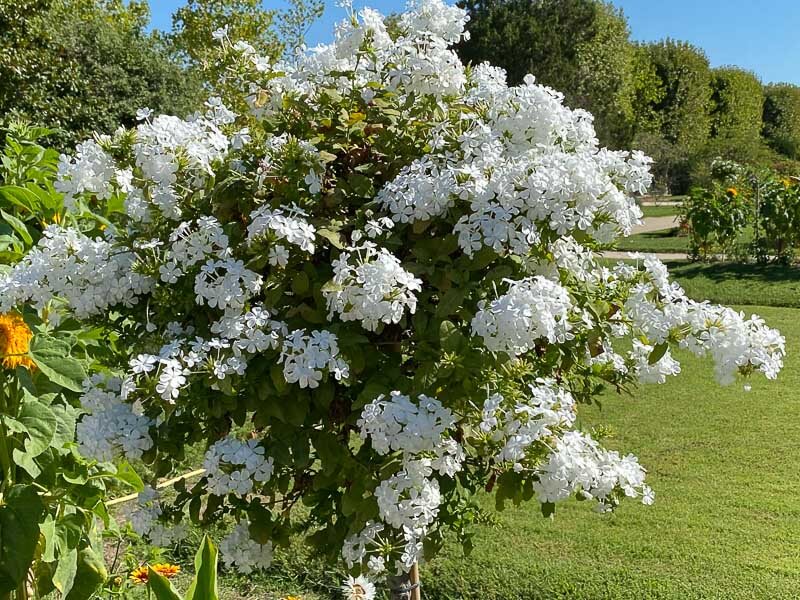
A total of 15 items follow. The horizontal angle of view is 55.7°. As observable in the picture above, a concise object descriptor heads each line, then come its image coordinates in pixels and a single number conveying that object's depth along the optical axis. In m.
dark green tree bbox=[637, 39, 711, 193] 31.88
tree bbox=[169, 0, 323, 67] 12.21
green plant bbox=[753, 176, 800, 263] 9.07
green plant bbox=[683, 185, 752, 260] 9.77
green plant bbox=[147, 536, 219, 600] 1.21
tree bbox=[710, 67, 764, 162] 34.84
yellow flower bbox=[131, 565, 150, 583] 2.24
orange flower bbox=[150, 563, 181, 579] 2.20
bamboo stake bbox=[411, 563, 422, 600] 1.93
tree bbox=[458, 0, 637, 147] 26.03
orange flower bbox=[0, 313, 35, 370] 1.79
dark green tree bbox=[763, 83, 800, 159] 39.84
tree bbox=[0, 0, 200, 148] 8.73
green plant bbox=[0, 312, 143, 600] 1.77
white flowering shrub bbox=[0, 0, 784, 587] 1.40
